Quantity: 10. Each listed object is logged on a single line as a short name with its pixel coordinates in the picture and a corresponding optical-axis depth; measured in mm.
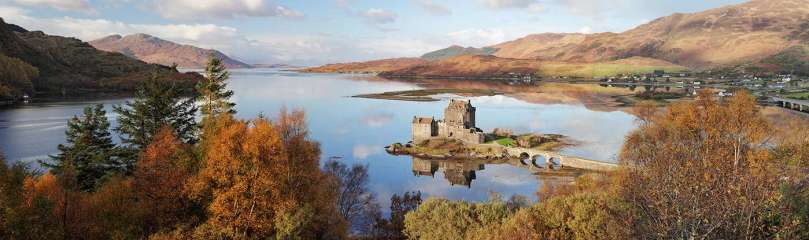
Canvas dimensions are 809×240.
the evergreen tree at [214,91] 39875
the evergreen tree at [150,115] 40500
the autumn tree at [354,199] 42906
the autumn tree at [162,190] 26317
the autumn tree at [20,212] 19422
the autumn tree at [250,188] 25922
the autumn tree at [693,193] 17047
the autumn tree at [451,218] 26906
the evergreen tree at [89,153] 36156
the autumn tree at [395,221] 36531
